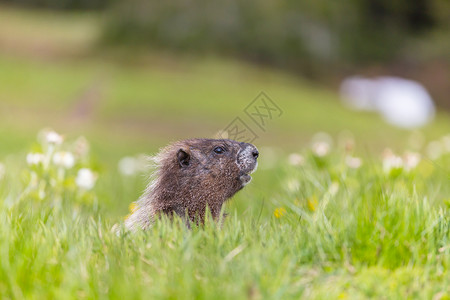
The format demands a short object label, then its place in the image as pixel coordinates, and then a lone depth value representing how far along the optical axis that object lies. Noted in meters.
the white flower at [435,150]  14.16
